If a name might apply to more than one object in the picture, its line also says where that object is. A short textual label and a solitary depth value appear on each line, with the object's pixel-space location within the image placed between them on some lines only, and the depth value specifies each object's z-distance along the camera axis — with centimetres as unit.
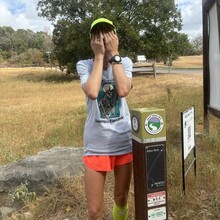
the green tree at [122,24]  1760
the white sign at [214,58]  316
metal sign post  213
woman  152
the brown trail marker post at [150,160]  146
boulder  270
